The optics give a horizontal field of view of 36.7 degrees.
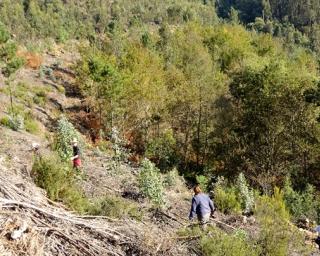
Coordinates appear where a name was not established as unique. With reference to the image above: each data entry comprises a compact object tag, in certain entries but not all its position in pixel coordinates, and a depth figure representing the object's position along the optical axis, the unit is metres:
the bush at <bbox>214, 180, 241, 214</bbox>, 14.49
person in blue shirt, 10.13
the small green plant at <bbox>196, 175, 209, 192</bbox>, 18.84
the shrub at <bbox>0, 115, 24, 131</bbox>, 20.69
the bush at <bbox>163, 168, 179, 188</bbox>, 17.38
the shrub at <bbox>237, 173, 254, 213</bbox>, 15.21
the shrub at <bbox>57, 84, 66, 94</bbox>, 37.39
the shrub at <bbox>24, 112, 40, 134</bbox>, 23.25
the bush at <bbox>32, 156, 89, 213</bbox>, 9.44
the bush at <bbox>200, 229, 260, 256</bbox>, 7.74
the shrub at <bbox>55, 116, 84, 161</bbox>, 15.12
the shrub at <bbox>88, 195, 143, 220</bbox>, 9.16
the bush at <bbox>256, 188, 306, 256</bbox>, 9.07
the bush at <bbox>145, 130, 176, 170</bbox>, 28.61
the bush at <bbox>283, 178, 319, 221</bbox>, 17.30
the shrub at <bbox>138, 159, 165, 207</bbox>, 12.64
